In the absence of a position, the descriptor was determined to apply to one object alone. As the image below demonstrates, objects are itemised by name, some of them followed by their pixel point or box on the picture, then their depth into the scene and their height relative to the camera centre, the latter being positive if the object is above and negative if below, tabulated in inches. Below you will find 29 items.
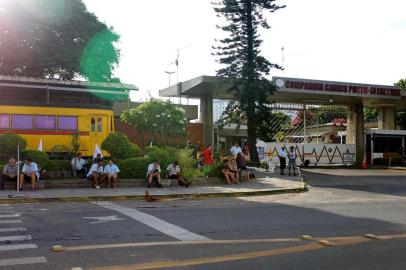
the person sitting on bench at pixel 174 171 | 844.6 -27.8
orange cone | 1551.4 -31.3
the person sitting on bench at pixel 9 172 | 732.7 -25.6
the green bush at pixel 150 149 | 919.6 +7.7
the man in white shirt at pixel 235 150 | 994.0 +6.4
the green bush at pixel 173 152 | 903.1 +2.5
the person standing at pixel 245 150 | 1123.2 +7.2
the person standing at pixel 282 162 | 1091.9 -17.8
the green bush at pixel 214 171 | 908.6 -30.0
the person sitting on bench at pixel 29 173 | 732.0 -27.0
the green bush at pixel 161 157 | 861.8 -5.9
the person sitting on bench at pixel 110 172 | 792.3 -27.6
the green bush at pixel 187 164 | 883.3 -18.2
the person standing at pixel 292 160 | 1087.6 -13.5
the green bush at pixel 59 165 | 811.4 -17.9
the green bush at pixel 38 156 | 780.3 -3.7
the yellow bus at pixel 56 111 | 917.2 +76.0
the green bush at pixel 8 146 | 811.4 +11.5
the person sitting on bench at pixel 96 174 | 784.9 -30.2
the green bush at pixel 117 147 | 882.8 +10.7
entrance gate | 1453.5 +63.1
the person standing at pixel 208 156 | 992.9 -4.9
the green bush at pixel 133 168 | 836.0 -22.9
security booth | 1647.4 +25.8
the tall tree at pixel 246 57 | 1357.0 +250.1
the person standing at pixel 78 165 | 821.9 -17.9
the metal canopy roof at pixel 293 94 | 1417.3 +174.6
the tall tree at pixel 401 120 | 2571.4 +161.8
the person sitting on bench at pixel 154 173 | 814.5 -30.1
